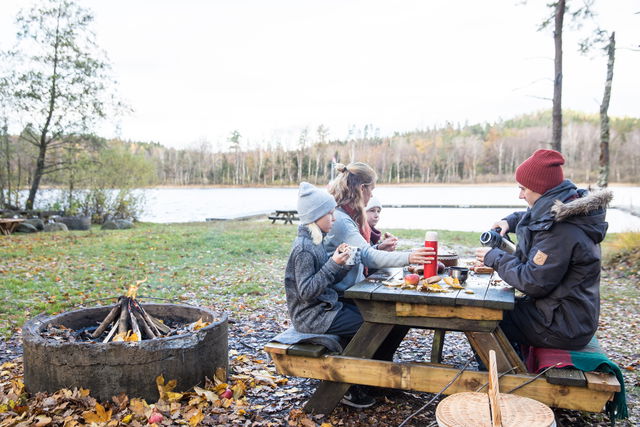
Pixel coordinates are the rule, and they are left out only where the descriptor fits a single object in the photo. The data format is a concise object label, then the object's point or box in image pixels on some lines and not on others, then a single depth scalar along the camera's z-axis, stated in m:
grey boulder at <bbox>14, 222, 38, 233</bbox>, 17.23
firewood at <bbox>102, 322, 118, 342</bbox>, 3.57
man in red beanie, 2.81
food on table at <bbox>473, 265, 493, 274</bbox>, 3.91
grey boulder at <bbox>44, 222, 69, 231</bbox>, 17.77
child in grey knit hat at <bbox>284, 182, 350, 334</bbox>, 3.27
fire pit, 3.23
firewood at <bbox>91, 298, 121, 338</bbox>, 3.75
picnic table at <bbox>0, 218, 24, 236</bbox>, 16.39
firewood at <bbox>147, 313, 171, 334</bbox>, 3.90
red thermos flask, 3.16
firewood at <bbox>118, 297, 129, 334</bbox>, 3.64
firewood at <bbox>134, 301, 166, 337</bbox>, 3.77
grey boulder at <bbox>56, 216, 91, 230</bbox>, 19.03
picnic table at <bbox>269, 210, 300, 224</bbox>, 22.65
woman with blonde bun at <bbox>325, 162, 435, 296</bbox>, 3.68
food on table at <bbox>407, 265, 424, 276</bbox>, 3.72
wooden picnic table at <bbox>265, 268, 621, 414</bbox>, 2.76
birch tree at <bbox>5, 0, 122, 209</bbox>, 20.55
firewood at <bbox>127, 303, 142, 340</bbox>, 3.55
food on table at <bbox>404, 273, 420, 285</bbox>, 3.17
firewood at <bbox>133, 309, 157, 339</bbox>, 3.66
